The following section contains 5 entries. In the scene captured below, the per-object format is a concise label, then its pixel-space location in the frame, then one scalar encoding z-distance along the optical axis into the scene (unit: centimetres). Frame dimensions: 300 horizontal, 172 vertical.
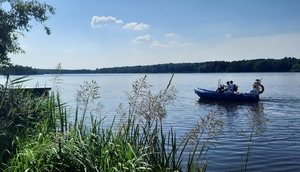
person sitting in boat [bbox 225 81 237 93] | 2678
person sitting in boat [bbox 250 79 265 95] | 2645
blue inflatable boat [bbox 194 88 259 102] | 2628
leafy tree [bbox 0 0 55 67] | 1662
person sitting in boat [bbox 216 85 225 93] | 2714
